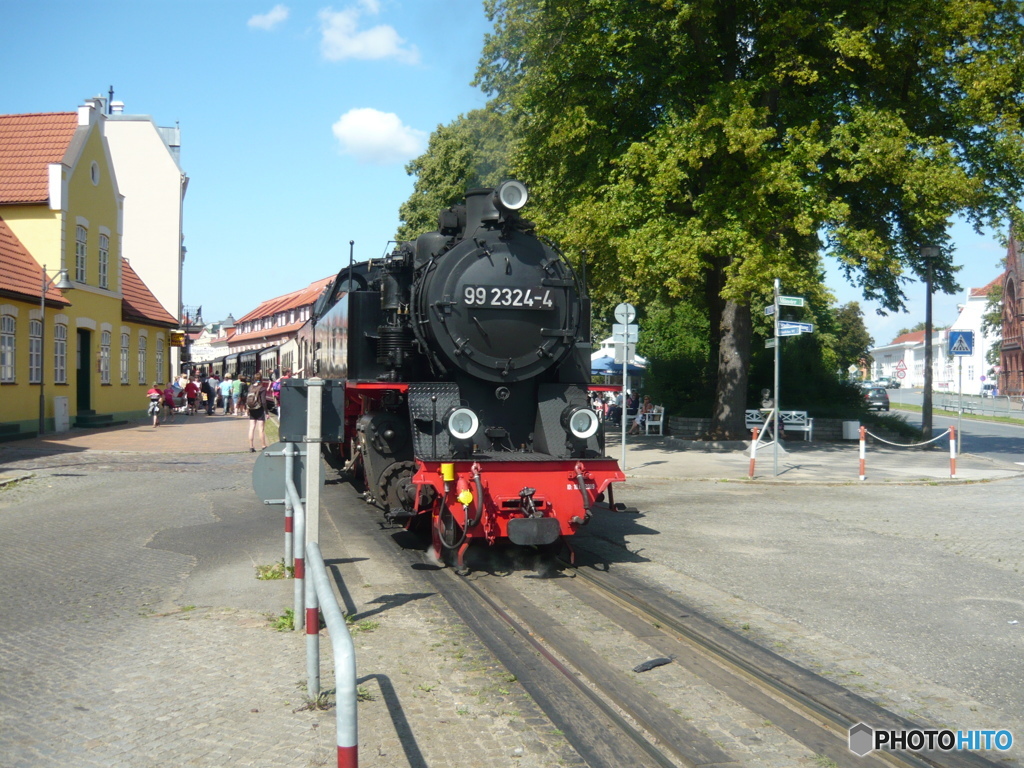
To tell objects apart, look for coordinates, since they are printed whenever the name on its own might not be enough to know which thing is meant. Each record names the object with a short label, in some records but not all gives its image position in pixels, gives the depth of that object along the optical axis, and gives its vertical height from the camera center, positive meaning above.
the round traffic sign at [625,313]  16.09 +1.23
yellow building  21.75 +2.53
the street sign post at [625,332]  16.09 +0.89
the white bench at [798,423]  23.52 -1.07
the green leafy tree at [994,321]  82.25 +5.72
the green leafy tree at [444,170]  40.56 +9.85
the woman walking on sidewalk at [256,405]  19.56 -0.57
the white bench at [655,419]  25.81 -1.08
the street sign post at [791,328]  15.67 +0.95
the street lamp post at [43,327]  21.28 +1.28
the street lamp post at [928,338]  21.17 +1.20
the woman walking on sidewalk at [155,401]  26.80 -0.67
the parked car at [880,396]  47.56 -0.73
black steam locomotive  7.95 -0.08
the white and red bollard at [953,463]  16.08 -1.44
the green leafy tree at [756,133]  17.20 +5.07
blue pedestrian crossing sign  20.14 +0.88
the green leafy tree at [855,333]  72.12 +4.24
